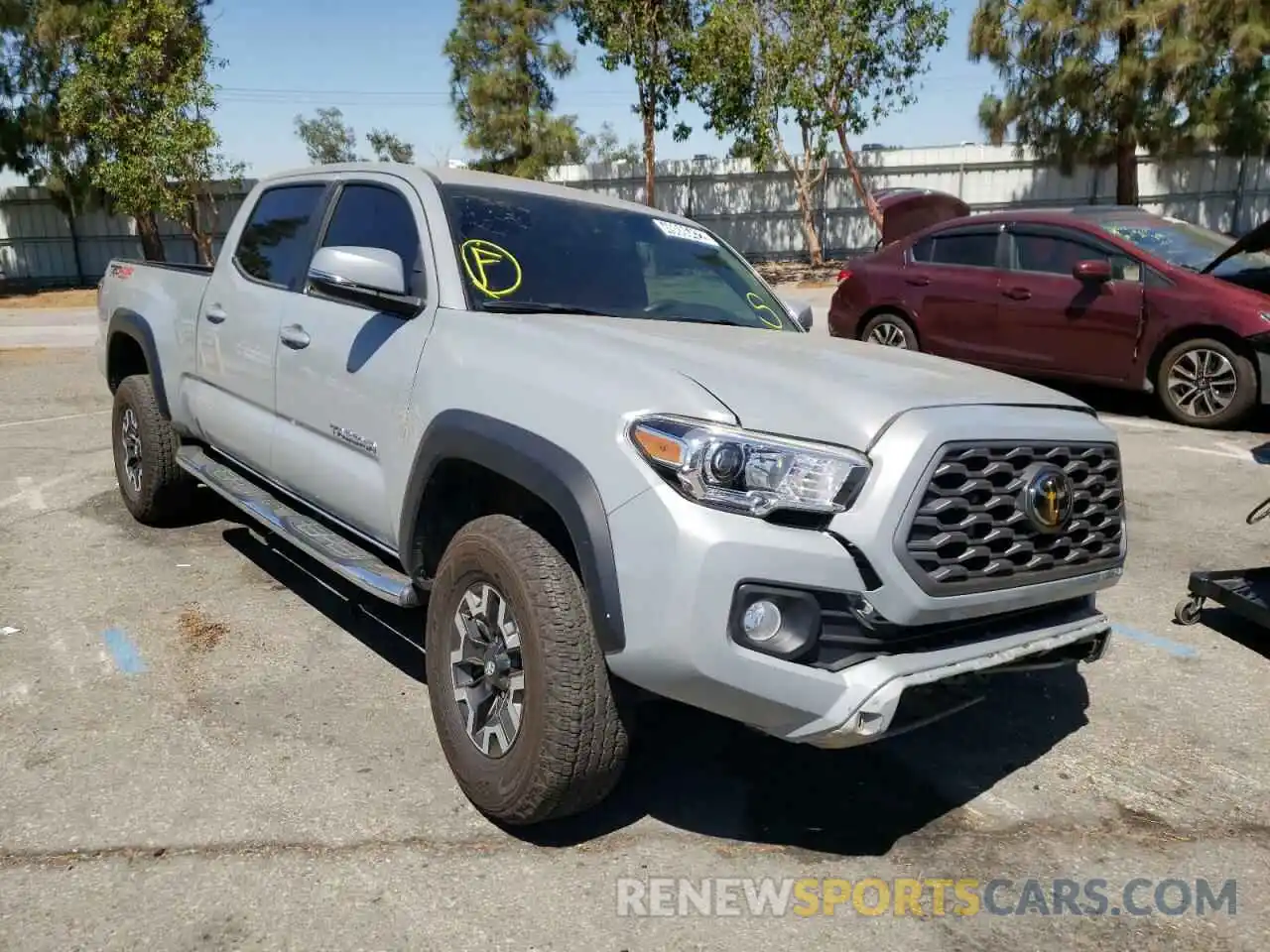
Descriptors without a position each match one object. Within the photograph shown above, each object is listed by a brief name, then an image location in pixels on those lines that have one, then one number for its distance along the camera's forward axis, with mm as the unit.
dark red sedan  8188
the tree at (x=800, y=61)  20844
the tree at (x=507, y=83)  33562
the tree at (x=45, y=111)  25922
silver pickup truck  2521
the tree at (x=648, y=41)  22484
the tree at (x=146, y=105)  23719
